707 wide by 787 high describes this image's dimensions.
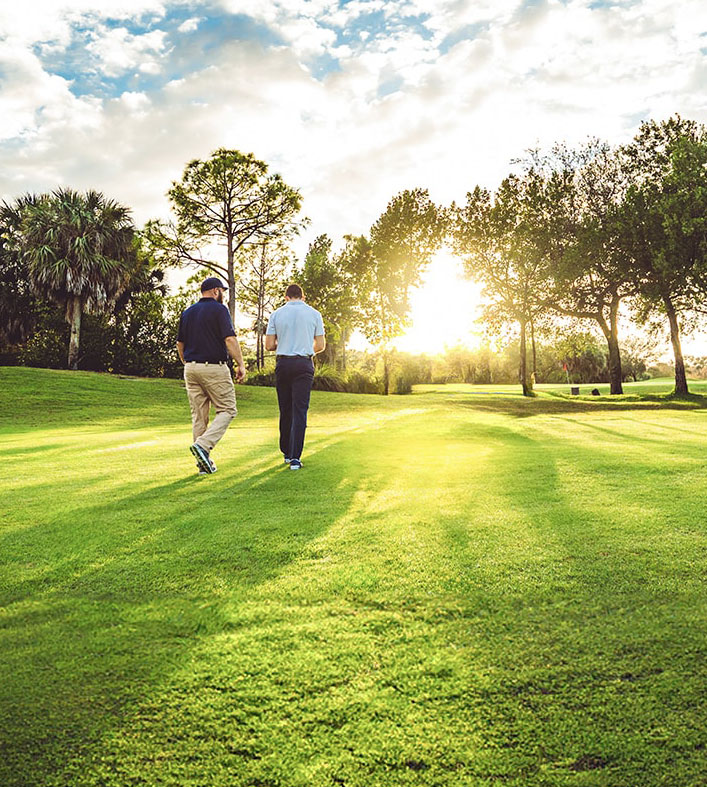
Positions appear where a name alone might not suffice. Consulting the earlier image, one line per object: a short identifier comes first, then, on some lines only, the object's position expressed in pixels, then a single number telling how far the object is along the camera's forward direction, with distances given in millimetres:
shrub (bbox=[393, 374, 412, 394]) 40844
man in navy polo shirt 6719
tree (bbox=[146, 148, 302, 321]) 31766
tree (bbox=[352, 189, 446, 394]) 42656
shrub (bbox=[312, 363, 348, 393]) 32719
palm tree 32219
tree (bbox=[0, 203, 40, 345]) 37938
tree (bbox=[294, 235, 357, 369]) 45281
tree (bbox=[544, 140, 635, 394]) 27953
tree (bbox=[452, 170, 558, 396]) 30922
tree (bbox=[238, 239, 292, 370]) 41891
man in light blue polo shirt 7105
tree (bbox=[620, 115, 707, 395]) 24844
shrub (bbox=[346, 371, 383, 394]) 35062
